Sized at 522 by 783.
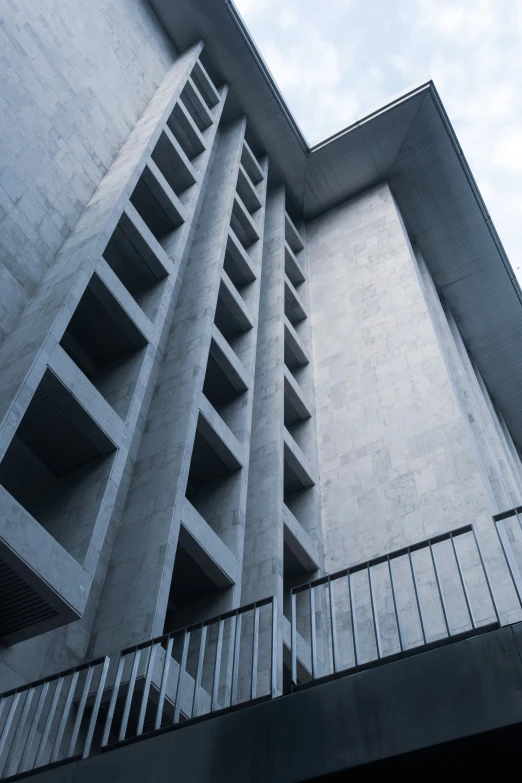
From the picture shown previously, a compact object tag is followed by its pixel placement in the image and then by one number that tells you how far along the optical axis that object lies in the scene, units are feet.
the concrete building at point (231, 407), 29.01
